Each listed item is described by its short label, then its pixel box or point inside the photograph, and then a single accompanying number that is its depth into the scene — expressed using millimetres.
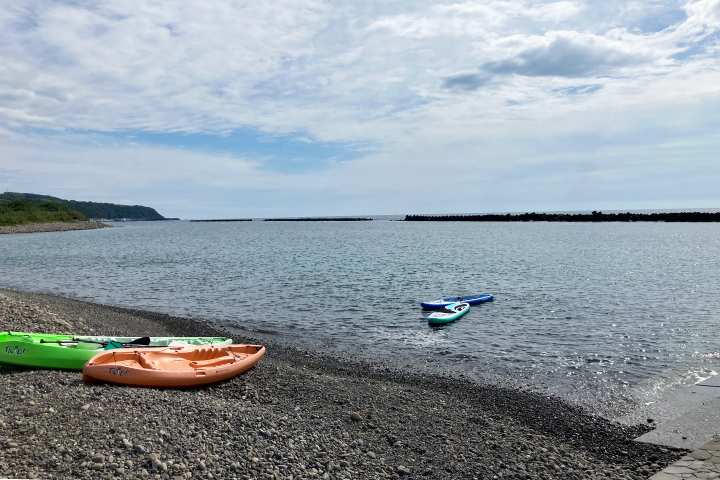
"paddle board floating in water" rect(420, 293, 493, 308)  21625
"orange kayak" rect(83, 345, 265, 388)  9586
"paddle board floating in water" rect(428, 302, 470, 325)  19094
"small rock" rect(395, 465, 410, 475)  6988
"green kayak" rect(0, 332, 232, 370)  10180
